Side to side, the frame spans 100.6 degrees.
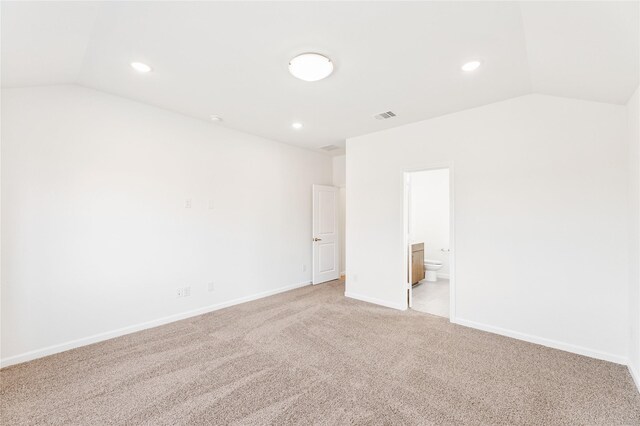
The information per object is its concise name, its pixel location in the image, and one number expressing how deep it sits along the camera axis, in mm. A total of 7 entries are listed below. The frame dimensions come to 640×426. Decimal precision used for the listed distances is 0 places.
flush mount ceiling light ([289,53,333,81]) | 2225
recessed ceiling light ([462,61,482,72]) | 2332
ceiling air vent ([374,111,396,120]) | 3539
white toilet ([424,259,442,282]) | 5680
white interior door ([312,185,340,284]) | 5391
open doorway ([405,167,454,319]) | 5215
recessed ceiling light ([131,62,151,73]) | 2421
